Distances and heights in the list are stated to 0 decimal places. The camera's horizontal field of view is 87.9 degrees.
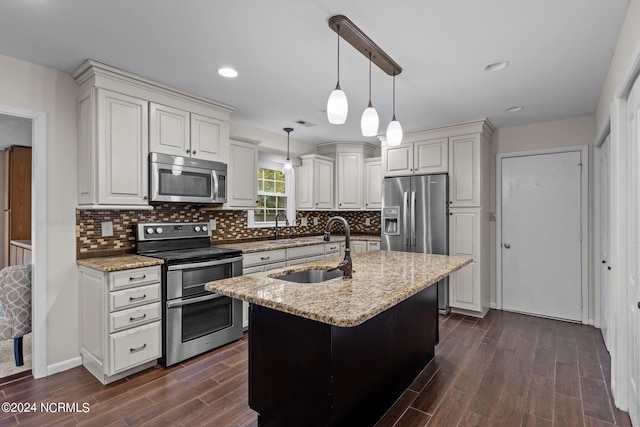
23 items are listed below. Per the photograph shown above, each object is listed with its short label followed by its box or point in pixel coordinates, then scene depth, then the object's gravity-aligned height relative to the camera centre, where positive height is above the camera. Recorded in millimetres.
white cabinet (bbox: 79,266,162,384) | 2441 -830
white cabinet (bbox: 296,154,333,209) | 4938 +470
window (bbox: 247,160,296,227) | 4543 +246
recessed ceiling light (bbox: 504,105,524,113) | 3516 +1123
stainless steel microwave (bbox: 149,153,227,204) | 2908 +317
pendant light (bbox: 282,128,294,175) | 4293 +601
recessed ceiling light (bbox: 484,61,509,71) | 2521 +1141
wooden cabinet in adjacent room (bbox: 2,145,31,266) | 4742 +280
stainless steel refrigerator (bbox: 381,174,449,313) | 4121 -37
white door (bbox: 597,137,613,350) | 3227 -276
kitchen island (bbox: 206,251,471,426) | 1524 -700
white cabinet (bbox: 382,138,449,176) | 4223 +739
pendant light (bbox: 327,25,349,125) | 1857 +608
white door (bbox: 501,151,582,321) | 3916 -267
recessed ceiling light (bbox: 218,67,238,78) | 2641 +1148
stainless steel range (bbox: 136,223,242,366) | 2725 -665
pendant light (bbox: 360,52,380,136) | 2061 +573
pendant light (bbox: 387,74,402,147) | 2285 +556
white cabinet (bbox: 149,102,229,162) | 2935 +762
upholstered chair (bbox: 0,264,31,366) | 2592 -706
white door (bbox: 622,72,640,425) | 1783 -209
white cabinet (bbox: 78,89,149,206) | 2586 +527
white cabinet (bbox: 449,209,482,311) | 4012 -483
